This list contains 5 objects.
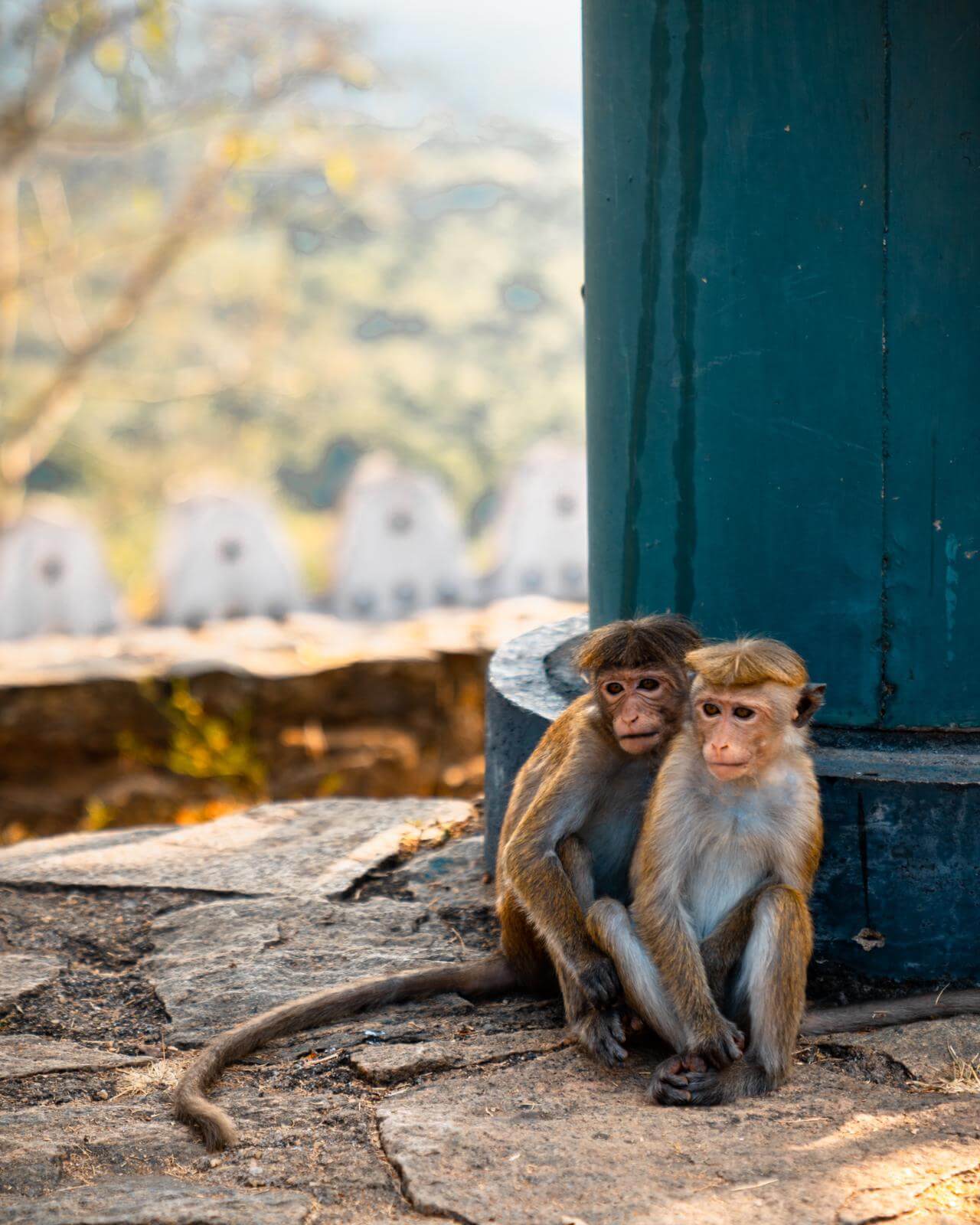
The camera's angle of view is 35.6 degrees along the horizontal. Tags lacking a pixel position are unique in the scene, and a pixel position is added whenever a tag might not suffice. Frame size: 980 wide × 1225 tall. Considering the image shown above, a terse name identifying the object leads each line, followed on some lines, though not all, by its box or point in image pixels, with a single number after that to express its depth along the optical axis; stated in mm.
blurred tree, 10938
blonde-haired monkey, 2889
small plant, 7145
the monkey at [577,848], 3113
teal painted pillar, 3402
